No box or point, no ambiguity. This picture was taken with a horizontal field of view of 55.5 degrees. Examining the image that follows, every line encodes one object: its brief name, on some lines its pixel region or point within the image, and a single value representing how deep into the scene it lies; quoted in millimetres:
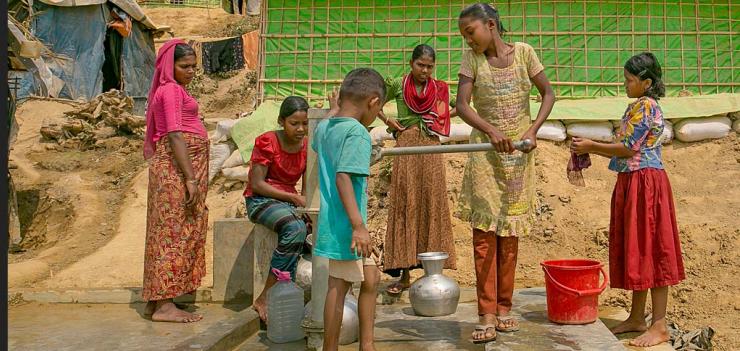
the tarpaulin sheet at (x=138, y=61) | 15352
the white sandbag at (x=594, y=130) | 8250
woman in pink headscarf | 3982
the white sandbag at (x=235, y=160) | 8461
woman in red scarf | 4730
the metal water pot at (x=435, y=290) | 3951
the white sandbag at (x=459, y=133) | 7992
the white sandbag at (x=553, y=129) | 8358
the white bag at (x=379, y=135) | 7855
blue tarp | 13836
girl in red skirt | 3729
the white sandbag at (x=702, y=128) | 8344
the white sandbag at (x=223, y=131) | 8594
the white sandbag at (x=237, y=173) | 8461
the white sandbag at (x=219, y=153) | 8617
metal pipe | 3086
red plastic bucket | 3652
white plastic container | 3670
